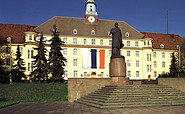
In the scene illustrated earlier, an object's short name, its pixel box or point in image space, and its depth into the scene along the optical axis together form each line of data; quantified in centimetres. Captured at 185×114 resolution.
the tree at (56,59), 2939
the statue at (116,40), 2050
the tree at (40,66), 2983
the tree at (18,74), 3228
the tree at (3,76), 2951
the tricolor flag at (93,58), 5078
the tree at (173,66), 4581
